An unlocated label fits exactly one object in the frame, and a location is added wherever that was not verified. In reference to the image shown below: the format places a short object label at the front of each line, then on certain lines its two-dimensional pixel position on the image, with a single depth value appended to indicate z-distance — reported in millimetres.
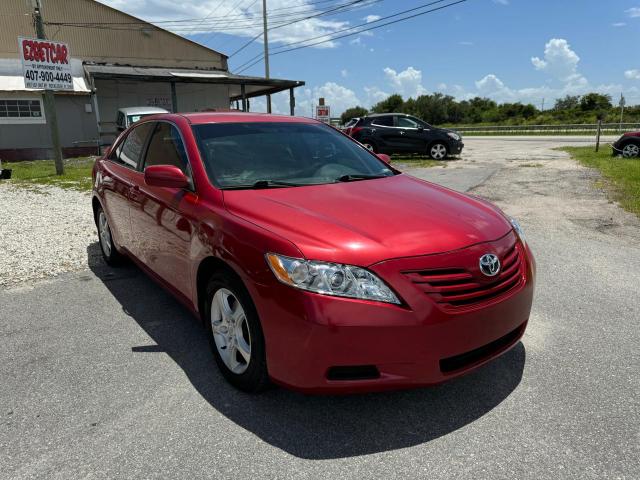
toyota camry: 2268
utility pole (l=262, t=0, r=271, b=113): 30297
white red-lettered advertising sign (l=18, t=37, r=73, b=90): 12938
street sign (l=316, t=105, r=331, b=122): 21281
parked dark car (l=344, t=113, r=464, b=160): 17578
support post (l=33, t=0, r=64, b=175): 12928
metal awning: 22453
